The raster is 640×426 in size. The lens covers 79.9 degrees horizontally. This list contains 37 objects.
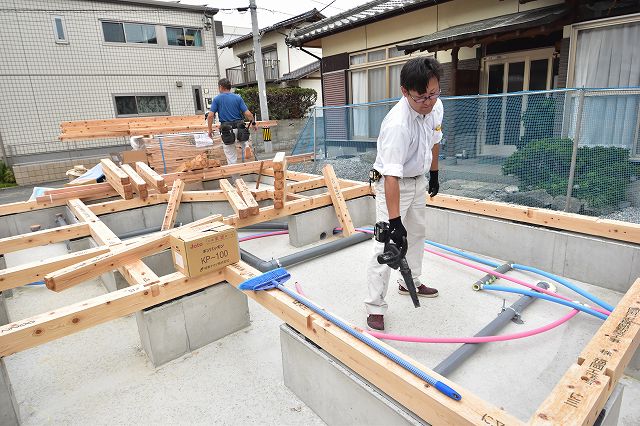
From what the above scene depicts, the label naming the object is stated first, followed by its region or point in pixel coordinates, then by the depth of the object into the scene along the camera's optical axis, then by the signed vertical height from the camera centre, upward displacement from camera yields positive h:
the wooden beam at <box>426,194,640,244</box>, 2.82 -0.88
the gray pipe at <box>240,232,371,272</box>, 3.46 -1.25
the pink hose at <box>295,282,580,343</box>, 2.18 -1.28
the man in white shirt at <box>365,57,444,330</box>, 2.15 -0.29
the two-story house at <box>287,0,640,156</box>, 5.29 +1.08
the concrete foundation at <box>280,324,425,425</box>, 1.56 -1.20
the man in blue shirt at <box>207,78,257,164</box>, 6.16 +0.17
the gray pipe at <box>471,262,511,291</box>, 3.01 -1.31
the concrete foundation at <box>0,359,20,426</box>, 1.87 -1.28
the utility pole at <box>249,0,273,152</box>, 9.54 +1.56
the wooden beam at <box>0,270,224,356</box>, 1.84 -0.94
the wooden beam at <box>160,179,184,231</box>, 4.43 -0.90
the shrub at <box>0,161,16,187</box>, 11.27 -1.14
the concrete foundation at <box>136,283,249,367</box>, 2.36 -1.24
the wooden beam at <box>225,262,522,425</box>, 1.28 -0.97
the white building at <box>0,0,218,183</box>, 11.27 +2.01
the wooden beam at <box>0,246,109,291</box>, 2.47 -0.87
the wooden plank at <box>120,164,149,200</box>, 4.61 -0.65
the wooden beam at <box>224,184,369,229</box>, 3.87 -0.91
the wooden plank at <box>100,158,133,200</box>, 4.61 -0.60
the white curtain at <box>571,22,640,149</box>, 4.64 +0.39
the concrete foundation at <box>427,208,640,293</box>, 2.86 -1.15
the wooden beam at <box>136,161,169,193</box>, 4.79 -0.61
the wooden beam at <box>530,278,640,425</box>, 1.23 -0.95
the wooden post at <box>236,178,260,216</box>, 3.87 -0.76
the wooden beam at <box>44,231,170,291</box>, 2.22 -0.81
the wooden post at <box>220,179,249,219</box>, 3.79 -0.77
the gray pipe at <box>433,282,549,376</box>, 2.06 -1.31
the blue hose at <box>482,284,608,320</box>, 2.47 -1.29
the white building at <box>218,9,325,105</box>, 18.55 +3.31
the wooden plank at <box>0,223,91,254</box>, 3.31 -0.91
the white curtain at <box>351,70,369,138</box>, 9.72 +0.76
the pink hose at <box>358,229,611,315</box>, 2.67 -1.30
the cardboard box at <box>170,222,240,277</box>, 2.35 -0.76
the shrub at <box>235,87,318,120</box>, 15.77 +0.88
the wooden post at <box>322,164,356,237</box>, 4.28 -0.93
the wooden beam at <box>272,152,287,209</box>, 4.00 -0.68
